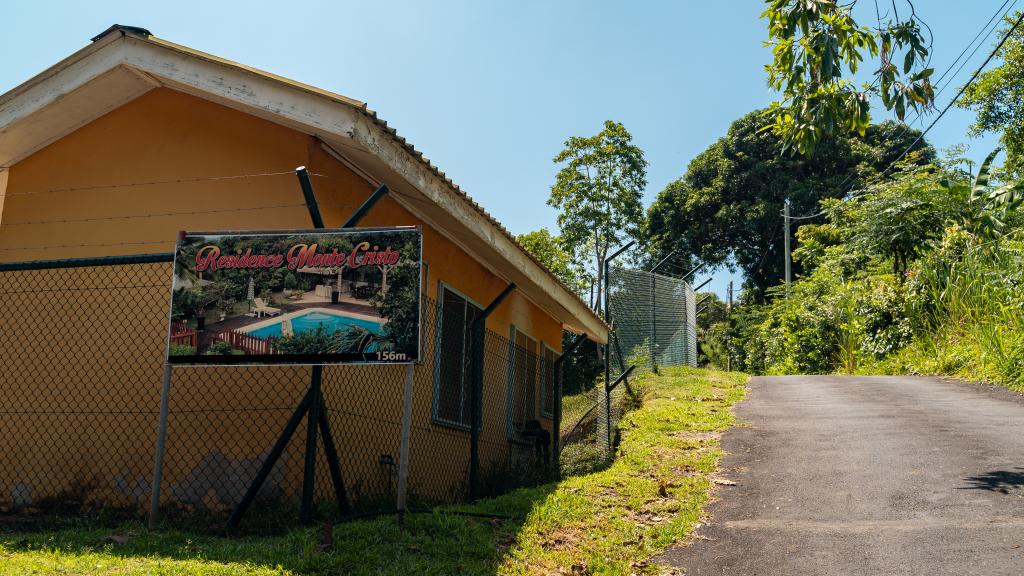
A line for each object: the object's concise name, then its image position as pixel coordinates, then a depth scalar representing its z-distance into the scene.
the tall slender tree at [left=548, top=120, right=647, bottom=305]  28.47
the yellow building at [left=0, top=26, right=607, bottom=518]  6.05
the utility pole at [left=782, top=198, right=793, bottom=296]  26.24
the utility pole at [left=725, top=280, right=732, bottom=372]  24.17
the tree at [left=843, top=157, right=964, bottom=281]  15.14
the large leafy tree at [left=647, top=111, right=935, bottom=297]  28.84
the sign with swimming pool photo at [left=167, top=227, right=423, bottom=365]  4.95
